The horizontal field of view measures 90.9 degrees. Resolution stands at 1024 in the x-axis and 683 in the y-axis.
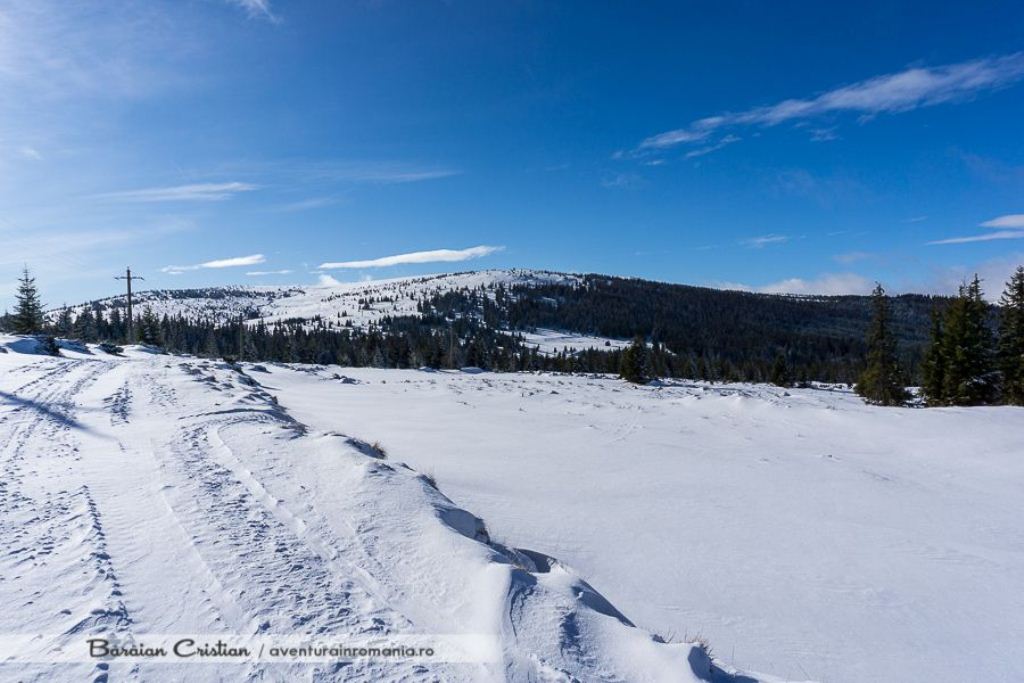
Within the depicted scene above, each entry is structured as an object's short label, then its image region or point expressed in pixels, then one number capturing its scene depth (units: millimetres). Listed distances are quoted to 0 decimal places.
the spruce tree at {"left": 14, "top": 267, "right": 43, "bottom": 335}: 50656
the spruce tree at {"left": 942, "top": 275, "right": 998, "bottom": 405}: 30484
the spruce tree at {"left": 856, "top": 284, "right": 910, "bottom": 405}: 36625
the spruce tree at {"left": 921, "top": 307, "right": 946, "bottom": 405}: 32094
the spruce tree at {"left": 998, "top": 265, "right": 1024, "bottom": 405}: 29000
